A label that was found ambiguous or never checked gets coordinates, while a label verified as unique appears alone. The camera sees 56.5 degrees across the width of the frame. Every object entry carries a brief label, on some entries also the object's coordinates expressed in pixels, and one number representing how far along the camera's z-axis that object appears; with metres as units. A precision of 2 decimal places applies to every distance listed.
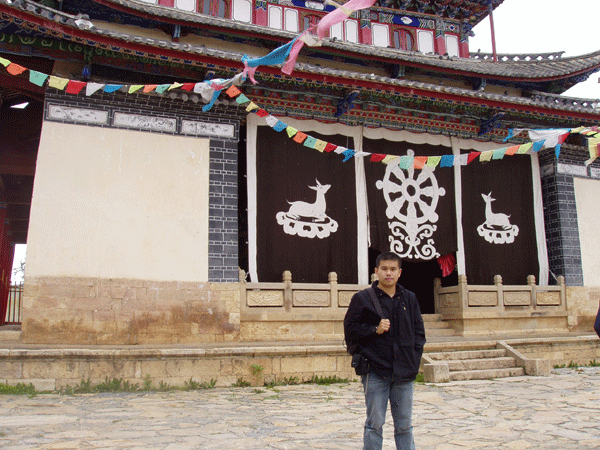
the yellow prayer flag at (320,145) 9.54
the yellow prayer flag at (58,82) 8.08
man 3.65
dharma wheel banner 11.10
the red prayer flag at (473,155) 9.68
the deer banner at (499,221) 11.88
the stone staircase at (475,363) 8.62
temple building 8.93
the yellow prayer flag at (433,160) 9.59
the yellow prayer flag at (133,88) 8.19
